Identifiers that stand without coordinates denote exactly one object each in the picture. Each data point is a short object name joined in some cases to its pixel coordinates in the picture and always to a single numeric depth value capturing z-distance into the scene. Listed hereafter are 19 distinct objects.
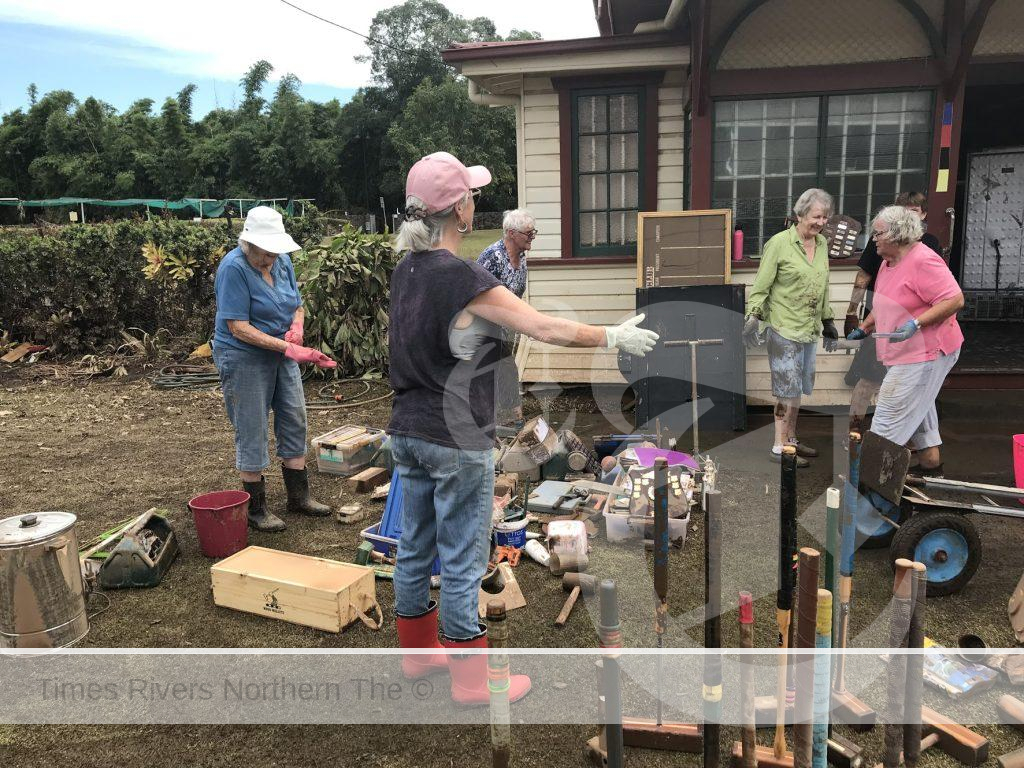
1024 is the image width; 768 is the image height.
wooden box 3.65
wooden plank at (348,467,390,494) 5.61
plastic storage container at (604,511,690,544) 4.62
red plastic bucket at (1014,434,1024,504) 4.00
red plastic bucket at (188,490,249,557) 4.42
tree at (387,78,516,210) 47.75
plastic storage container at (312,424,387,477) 5.95
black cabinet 6.65
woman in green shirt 5.64
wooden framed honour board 7.02
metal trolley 3.71
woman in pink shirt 4.44
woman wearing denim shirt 4.41
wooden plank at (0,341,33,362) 10.72
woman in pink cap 2.63
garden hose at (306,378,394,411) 8.19
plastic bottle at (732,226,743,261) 7.30
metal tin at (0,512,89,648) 3.43
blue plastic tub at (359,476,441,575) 4.40
